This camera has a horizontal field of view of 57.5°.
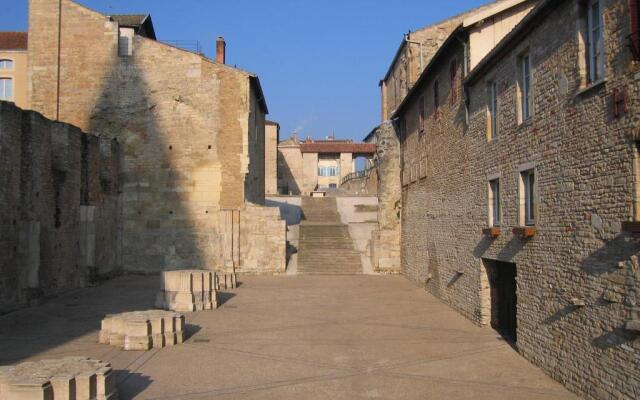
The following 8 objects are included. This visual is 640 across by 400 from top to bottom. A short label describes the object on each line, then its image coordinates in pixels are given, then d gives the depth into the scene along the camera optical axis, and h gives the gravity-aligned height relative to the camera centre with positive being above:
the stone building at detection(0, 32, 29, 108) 33.81 +8.85
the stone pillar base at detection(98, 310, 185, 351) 10.70 -2.00
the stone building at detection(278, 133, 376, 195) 56.66 +6.26
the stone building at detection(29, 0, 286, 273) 24.41 +4.13
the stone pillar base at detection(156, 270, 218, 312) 15.25 -1.76
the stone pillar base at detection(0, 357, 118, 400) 6.49 -1.80
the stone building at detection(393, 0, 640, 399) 6.65 +0.49
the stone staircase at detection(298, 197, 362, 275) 24.72 -1.21
